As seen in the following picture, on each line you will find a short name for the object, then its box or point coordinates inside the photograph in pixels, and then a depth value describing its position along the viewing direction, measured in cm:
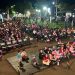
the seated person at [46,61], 736
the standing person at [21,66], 701
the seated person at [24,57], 775
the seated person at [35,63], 726
